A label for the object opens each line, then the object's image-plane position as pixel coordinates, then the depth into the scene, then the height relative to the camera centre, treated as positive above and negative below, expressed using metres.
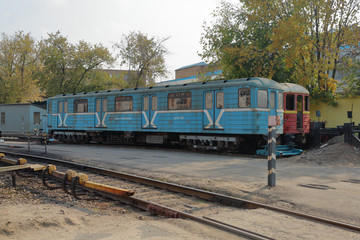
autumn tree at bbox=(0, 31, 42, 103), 46.56 +8.16
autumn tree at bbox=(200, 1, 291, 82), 22.47 +5.47
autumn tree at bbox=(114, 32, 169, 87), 39.22 +7.82
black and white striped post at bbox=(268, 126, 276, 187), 8.34 -0.80
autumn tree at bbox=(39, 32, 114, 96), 37.75 +6.75
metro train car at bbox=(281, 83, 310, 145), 17.08 +0.63
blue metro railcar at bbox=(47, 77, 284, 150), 15.31 +0.60
